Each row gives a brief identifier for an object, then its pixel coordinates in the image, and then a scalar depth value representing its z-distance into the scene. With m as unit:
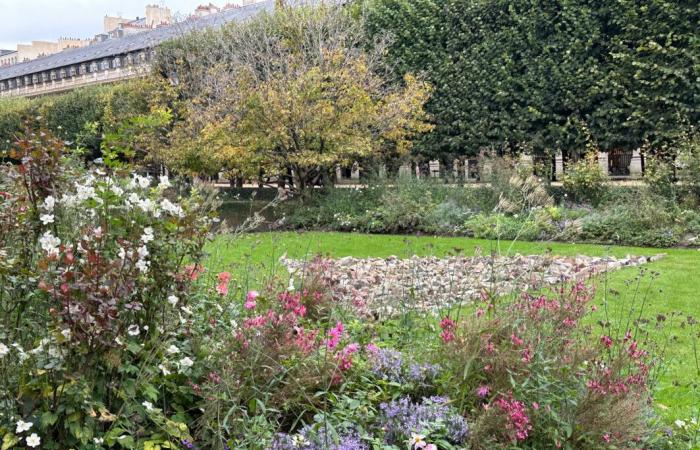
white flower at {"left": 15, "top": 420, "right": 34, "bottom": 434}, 2.07
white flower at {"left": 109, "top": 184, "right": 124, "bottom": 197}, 2.69
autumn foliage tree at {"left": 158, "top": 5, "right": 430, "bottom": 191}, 13.67
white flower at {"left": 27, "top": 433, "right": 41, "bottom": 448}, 2.02
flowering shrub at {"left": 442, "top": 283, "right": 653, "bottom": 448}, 2.51
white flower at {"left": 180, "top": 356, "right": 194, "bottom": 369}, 2.47
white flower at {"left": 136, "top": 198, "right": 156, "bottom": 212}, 2.65
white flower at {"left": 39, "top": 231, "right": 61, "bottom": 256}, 2.34
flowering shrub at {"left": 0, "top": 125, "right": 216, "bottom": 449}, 2.19
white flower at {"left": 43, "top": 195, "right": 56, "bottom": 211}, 2.56
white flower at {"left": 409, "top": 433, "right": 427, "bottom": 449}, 2.31
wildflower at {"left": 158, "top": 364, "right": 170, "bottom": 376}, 2.41
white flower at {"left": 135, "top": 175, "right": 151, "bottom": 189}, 2.88
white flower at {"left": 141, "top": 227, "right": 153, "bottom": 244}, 2.49
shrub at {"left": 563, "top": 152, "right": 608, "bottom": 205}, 12.38
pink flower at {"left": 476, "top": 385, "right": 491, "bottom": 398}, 2.71
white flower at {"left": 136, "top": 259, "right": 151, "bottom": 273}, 2.38
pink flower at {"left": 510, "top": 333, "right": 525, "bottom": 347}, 2.81
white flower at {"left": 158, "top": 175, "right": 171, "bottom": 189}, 2.98
